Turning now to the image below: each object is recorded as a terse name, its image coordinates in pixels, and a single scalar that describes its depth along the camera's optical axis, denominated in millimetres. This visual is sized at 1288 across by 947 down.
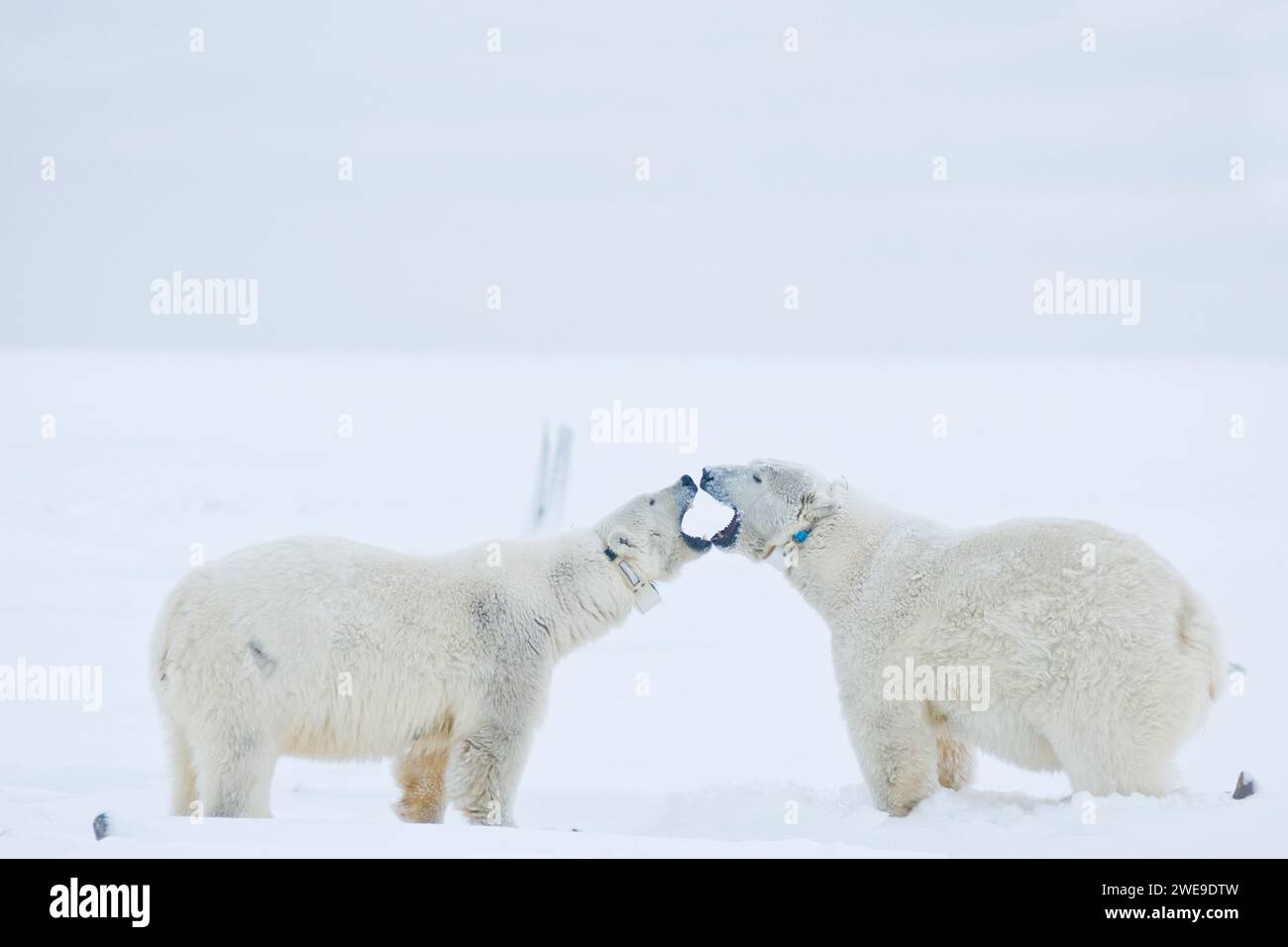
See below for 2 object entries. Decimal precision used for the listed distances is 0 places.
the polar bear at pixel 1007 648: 6543
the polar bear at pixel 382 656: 6668
